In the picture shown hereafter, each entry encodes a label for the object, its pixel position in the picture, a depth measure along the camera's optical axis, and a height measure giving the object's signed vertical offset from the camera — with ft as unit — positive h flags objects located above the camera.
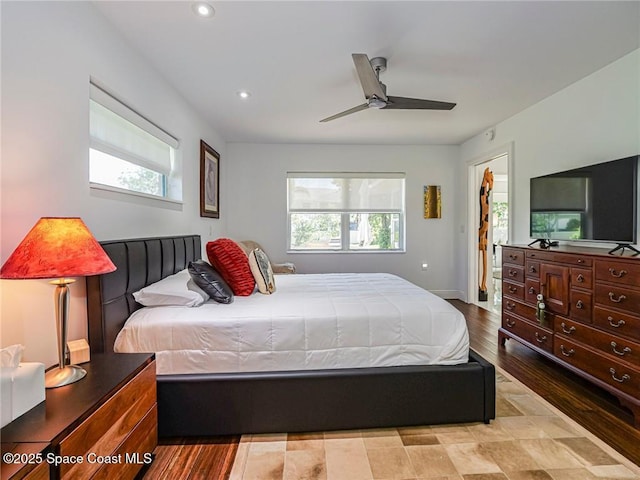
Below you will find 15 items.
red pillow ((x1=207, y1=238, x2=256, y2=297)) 8.00 -0.66
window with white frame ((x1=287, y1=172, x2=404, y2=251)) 17.51 +1.45
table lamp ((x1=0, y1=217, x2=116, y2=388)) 3.89 -0.26
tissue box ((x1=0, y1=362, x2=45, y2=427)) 3.43 -1.60
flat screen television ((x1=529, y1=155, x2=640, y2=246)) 7.52 +0.84
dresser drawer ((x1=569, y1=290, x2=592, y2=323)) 7.76 -1.64
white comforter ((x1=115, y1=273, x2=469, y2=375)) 6.15 -1.83
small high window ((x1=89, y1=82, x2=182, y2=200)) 6.73 +2.15
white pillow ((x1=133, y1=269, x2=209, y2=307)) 6.72 -1.14
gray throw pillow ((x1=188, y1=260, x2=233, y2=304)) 7.20 -0.96
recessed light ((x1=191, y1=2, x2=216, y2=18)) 6.29 +4.36
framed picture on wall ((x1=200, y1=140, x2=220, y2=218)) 12.79 +2.33
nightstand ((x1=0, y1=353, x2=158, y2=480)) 3.31 -2.08
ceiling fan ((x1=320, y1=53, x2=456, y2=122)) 7.10 +3.46
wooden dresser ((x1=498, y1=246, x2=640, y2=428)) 6.73 -1.81
